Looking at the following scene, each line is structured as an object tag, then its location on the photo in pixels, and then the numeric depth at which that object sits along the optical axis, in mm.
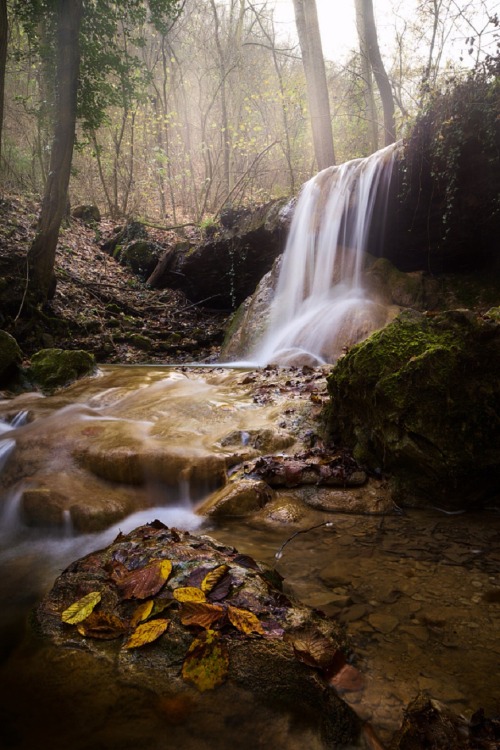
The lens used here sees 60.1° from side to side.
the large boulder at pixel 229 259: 10773
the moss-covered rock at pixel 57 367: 7016
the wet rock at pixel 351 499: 3214
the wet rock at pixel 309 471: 3508
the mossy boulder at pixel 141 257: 13344
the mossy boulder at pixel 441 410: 3125
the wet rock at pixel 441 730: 1259
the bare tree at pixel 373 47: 13250
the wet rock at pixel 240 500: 3291
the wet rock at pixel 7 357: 6711
